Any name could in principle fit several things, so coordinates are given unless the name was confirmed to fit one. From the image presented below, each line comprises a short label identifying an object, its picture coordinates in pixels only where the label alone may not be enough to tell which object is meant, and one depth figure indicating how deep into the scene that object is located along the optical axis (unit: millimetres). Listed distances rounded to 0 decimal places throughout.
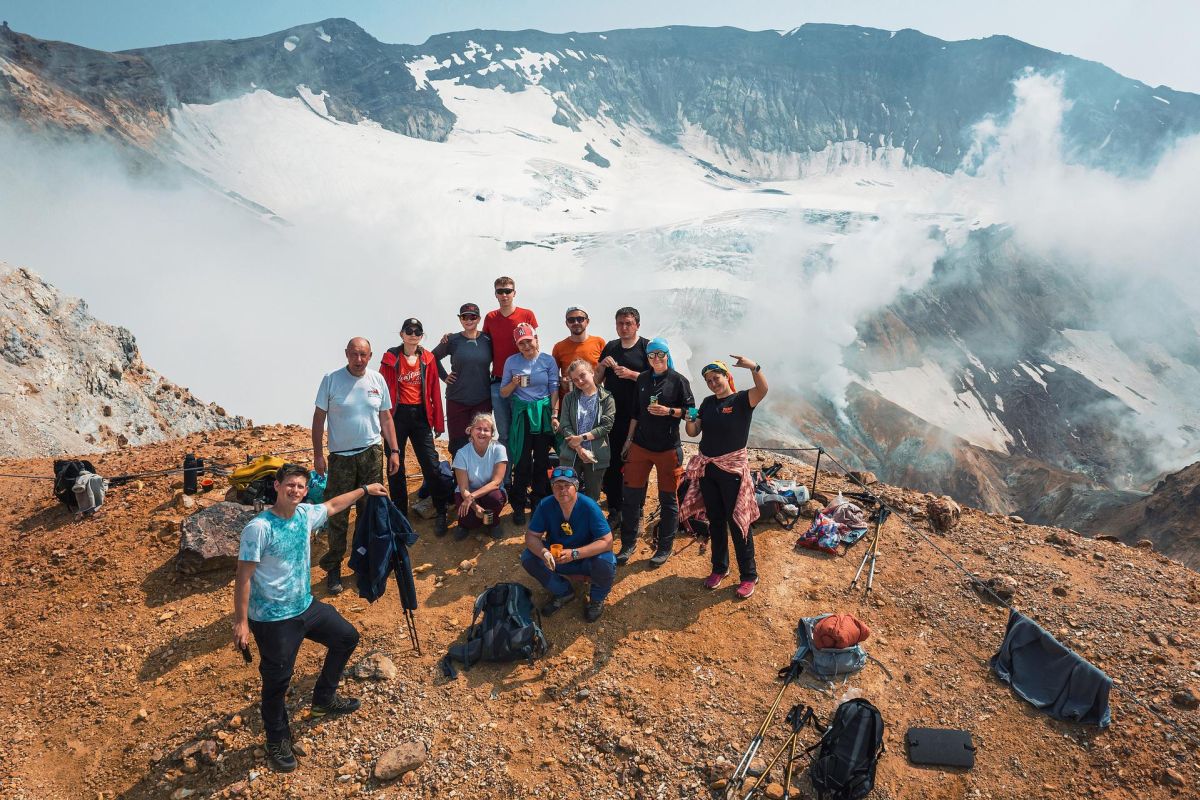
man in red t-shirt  6203
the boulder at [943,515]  6875
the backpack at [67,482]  6598
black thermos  6902
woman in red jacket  5859
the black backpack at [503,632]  4703
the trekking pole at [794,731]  3811
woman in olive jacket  5523
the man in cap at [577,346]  6004
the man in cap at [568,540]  4758
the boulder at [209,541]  5656
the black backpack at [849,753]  3732
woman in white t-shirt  5691
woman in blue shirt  5844
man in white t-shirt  5012
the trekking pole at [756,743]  3813
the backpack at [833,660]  4641
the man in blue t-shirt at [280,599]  3404
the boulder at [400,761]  3822
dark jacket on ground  4270
